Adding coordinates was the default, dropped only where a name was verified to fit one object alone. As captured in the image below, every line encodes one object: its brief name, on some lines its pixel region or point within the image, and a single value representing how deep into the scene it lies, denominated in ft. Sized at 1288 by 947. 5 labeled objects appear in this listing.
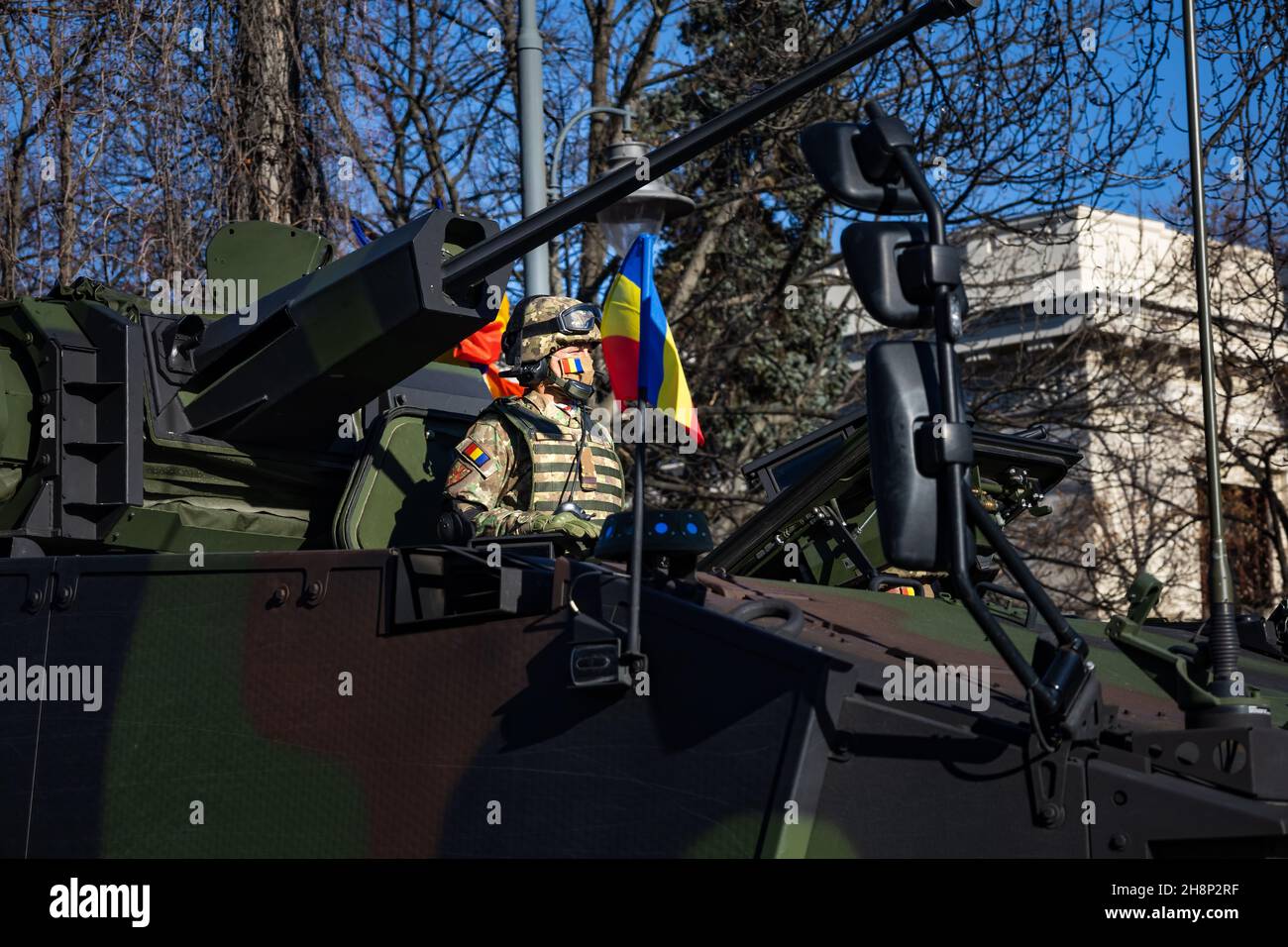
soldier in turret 15.97
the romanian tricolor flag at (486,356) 19.99
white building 43.57
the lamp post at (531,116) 33.78
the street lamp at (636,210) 27.91
